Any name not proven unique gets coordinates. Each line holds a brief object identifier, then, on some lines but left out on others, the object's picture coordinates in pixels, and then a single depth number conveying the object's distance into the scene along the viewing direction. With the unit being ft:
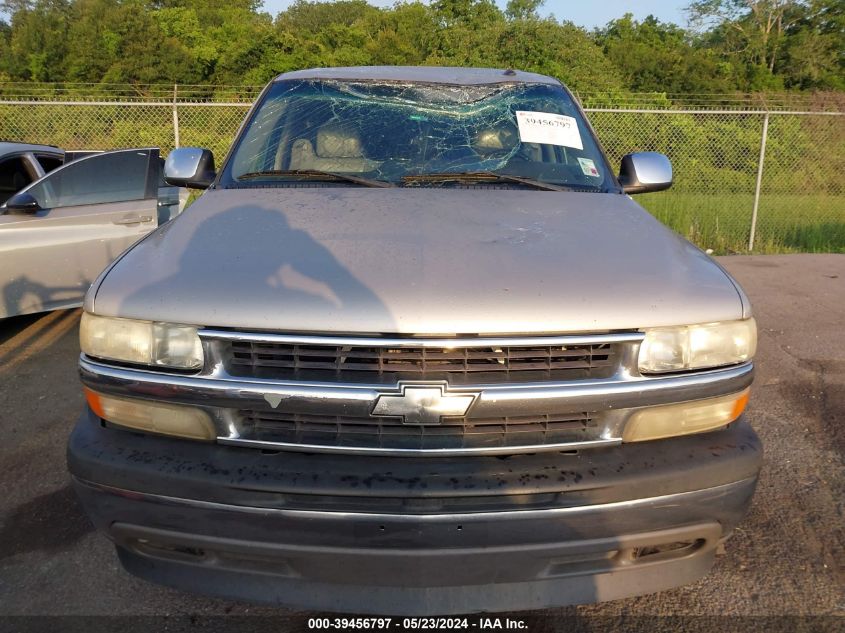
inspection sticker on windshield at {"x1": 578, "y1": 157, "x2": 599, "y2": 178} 11.08
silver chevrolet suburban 6.60
